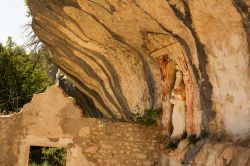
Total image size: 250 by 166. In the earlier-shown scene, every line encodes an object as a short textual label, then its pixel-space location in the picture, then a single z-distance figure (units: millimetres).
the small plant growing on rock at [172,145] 6580
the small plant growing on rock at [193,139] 5983
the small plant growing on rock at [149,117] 7068
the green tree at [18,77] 15266
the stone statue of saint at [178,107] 6594
